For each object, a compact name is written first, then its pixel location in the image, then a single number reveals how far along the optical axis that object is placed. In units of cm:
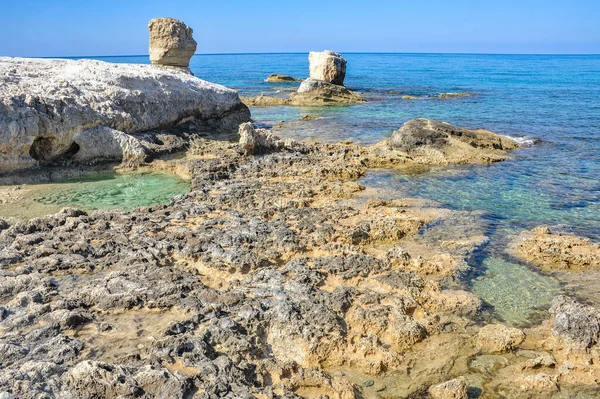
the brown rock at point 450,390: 530
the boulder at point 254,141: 1628
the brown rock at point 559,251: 874
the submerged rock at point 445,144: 1708
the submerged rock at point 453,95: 4036
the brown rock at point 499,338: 626
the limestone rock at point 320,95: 3609
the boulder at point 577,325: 629
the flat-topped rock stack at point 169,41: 2878
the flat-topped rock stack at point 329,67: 3975
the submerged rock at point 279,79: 5628
